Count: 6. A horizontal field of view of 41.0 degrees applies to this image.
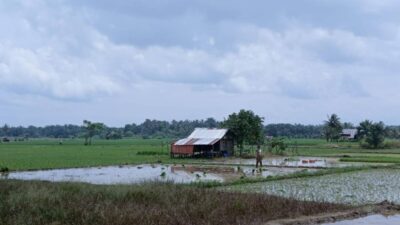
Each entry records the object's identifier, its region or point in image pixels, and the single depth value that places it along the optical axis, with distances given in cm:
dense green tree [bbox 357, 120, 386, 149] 5931
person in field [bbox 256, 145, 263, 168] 2982
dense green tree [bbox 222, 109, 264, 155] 4319
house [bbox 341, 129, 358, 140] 8589
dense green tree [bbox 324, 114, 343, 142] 8088
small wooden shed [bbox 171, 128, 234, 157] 4175
